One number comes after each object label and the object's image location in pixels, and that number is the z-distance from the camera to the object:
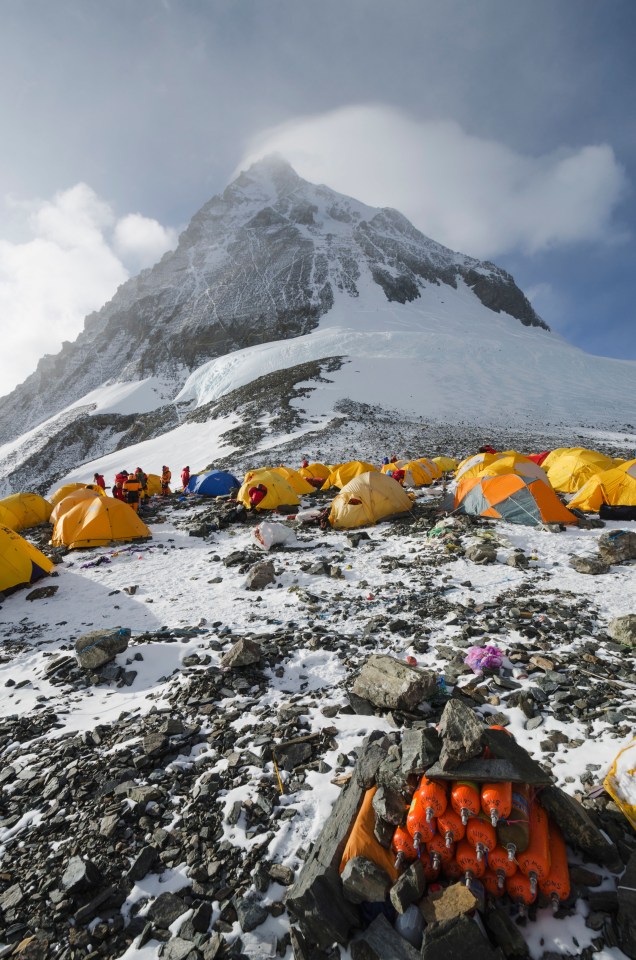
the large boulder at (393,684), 4.73
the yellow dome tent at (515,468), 13.71
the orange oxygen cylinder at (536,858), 2.78
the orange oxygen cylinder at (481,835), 2.81
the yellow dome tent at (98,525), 12.67
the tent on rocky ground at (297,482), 18.39
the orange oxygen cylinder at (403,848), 2.92
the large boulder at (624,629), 5.77
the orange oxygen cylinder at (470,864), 2.82
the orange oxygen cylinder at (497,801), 2.82
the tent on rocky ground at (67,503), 14.51
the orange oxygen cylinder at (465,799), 2.87
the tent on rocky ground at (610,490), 12.10
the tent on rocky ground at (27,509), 16.44
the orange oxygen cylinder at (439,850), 2.86
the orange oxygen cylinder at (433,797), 2.93
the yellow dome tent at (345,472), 18.67
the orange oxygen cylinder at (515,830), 2.79
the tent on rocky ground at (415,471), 19.05
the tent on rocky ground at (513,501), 11.31
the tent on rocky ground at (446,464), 21.95
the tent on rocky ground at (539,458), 18.74
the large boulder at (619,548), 8.70
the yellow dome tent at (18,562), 9.40
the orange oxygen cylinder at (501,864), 2.78
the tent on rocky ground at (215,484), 19.52
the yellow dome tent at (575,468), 15.52
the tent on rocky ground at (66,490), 19.38
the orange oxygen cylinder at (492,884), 2.82
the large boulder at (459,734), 3.08
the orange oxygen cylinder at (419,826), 2.89
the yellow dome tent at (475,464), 16.28
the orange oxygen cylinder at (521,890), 2.76
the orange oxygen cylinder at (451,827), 2.87
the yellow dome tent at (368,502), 13.14
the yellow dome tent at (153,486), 22.12
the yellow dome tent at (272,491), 15.72
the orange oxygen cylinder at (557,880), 2.78
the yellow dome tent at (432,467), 20.48
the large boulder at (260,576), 9.01
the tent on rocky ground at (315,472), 20.57
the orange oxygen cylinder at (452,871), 2.89
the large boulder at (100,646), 6.30
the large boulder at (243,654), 5.92
